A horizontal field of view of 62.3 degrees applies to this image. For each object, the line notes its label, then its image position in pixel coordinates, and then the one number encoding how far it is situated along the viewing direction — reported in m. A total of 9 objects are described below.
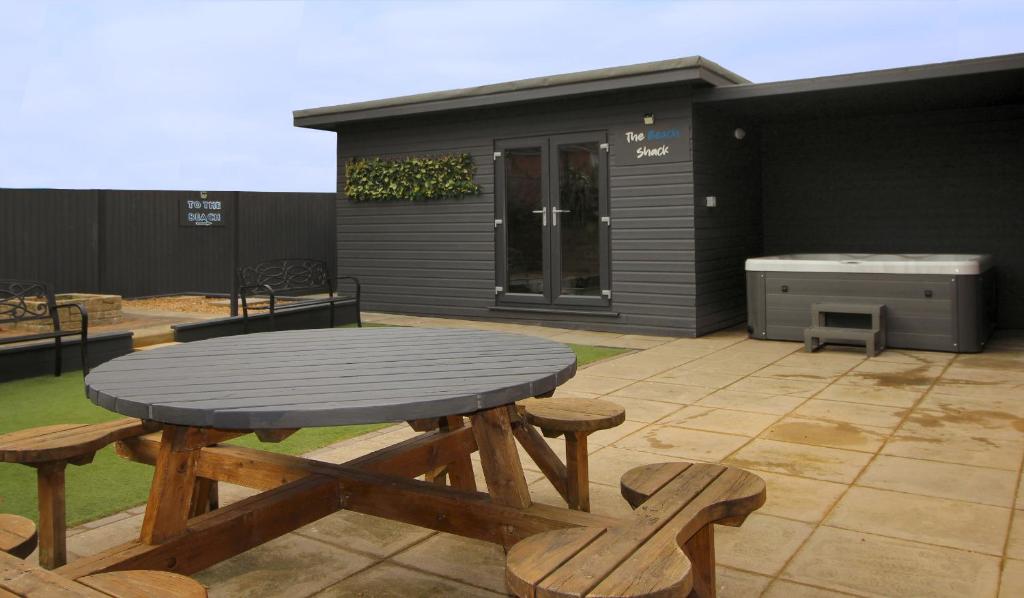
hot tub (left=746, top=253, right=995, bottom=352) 6.71
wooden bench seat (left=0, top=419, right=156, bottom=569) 2.37
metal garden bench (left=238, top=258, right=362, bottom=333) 7.26
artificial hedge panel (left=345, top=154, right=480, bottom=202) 9.36
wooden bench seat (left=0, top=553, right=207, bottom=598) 1.57
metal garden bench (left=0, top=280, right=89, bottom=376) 5.69
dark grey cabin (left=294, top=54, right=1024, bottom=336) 7.95
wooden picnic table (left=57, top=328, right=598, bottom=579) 1.87
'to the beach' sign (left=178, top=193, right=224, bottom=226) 12.71
